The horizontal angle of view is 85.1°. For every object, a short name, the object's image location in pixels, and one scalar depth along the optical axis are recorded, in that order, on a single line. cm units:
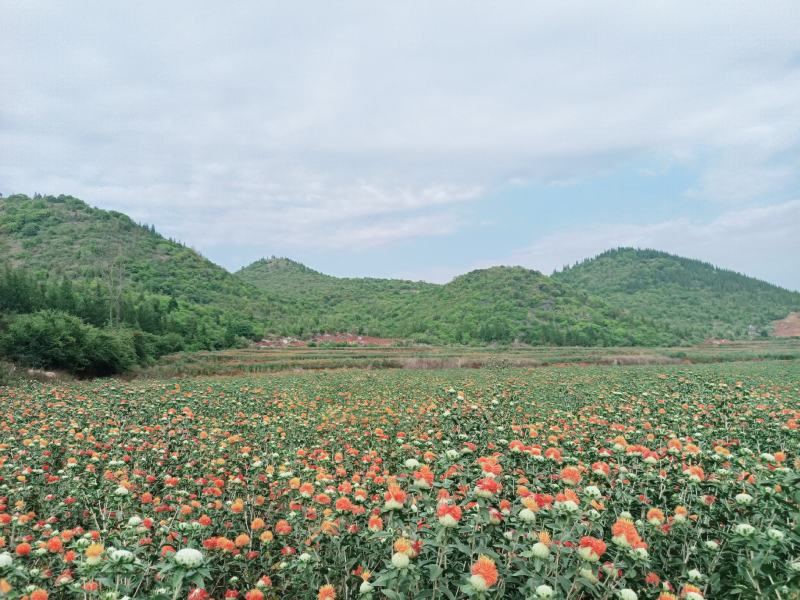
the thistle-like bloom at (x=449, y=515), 235
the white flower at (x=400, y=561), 220
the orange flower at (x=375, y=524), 307
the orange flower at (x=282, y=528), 365
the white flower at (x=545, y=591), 205
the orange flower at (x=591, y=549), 236
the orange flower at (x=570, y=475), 319
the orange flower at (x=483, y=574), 207
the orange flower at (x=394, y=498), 274
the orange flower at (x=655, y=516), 302
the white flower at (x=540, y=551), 230
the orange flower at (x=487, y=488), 264
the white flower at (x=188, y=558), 221
